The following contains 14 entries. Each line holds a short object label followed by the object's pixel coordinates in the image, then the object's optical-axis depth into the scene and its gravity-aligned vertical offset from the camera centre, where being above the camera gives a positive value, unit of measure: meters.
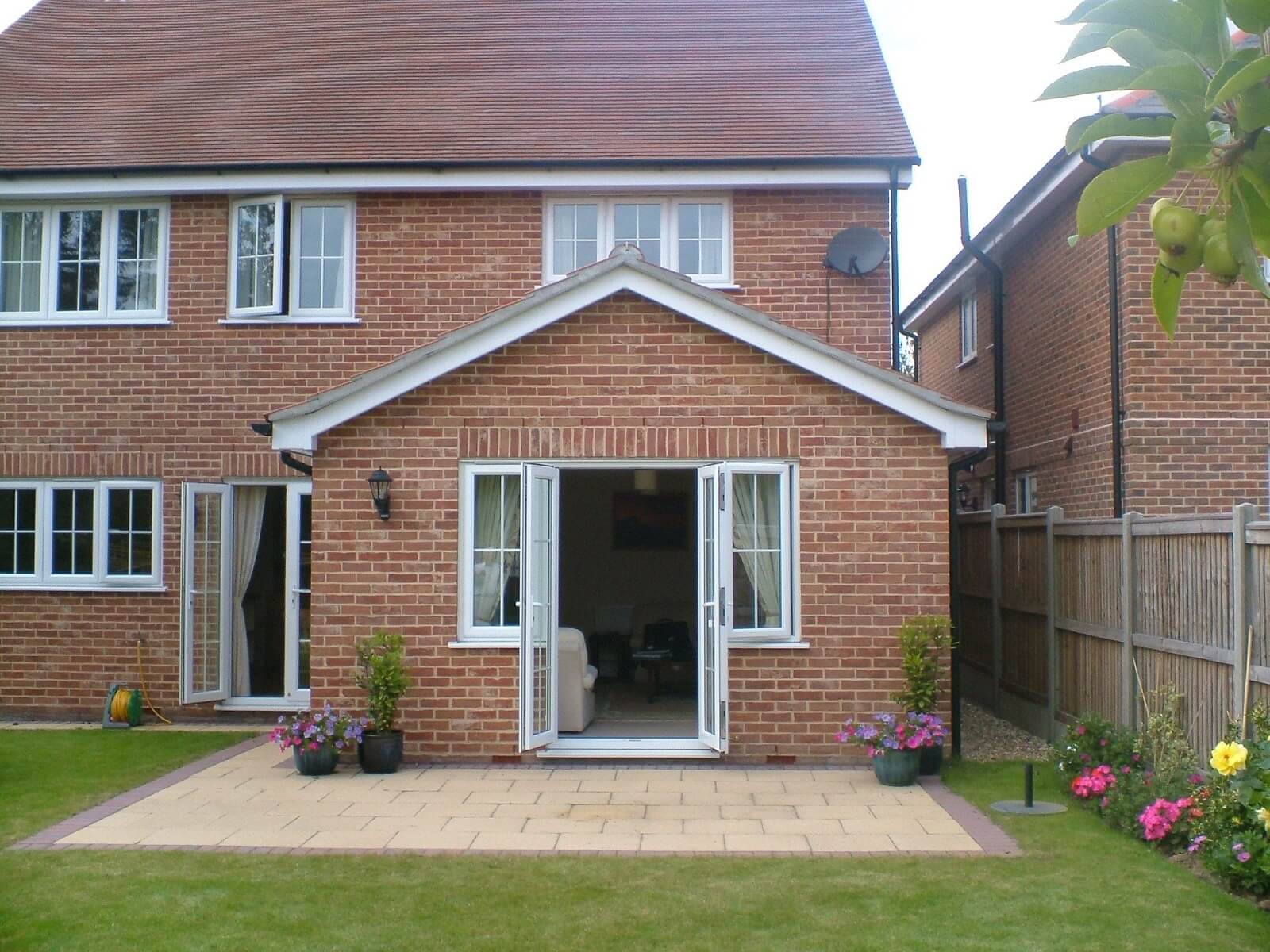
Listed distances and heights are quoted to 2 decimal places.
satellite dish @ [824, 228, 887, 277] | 12.14 +2.73
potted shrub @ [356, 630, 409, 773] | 9.82 -1.26
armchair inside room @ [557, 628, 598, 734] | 10.91 -1.27
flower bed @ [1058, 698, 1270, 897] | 6.28 -1.51
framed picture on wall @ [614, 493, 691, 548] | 17.25 +0.20
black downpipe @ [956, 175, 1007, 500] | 15.81 +2.45
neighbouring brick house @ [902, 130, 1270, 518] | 11.52 +1.52
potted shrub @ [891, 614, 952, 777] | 9.71 -0.99
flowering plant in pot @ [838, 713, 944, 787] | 9.34 -1.52
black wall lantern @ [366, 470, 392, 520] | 10.03 +0.36
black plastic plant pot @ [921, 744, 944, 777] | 9.71 -1.72
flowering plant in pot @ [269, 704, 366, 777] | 9.72 -1.56
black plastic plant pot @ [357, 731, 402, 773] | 9.80 -1.68
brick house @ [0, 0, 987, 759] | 10.15 +1.40
